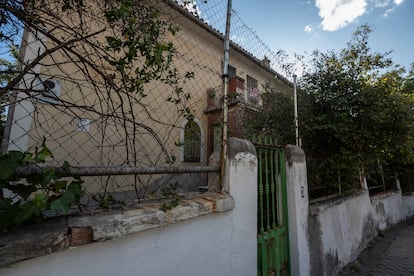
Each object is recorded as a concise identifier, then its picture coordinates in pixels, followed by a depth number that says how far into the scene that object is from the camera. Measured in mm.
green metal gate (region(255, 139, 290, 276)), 2156
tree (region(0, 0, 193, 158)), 1230
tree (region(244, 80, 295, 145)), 3867
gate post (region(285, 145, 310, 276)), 2398
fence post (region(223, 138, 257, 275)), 1782
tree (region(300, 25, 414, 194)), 3678
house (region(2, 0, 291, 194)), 1640
